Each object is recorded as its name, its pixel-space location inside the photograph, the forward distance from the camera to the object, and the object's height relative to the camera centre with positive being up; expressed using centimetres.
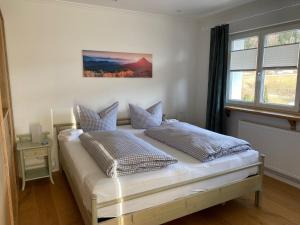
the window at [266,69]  303 +20
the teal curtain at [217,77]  368 +9
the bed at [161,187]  172 -89
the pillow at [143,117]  353 -56
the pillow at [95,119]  325 -55
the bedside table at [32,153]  287 -92
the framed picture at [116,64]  348 +28
